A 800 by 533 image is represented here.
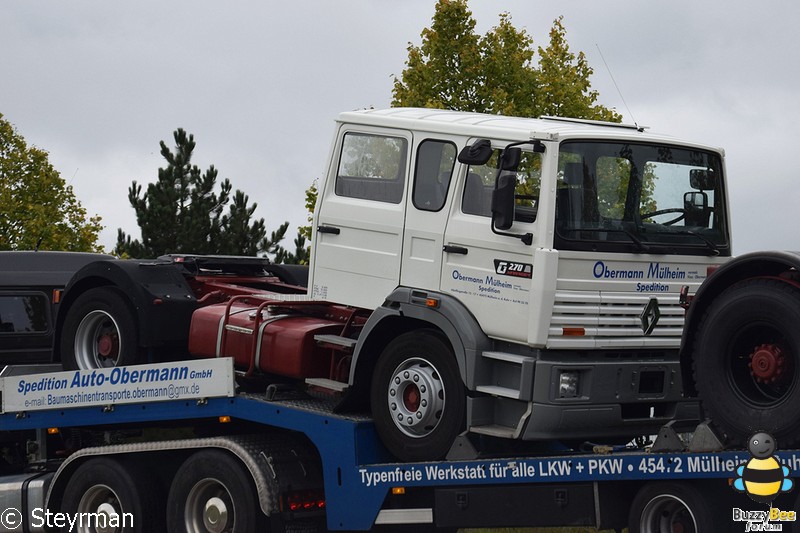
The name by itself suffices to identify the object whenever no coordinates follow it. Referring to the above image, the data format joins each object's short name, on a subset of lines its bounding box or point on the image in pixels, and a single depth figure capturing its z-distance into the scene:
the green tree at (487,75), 24.03
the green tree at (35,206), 33.75
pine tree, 30.42
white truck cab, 8.76
